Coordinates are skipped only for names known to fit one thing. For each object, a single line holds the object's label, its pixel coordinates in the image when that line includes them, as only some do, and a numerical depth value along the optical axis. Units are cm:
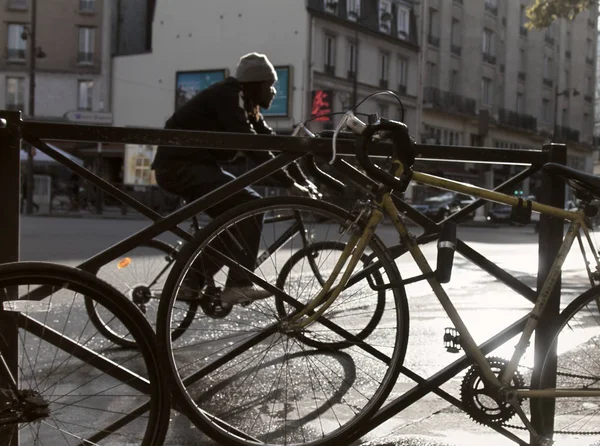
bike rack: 274
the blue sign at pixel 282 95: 4037
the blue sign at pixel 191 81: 4375
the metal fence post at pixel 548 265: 315
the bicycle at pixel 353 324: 290
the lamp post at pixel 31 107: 3403
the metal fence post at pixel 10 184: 271
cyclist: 488
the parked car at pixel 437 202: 3391
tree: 1770
